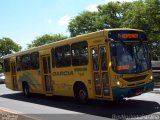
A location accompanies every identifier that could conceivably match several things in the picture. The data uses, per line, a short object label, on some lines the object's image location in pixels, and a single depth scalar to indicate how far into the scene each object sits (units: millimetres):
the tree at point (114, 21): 35156
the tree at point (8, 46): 109138
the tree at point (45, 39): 109050
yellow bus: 13438
